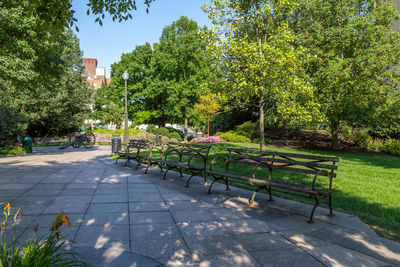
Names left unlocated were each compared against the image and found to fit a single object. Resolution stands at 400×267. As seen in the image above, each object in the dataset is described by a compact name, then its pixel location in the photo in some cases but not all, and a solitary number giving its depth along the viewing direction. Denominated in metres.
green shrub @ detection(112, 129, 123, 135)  27.66
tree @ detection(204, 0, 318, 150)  10.23
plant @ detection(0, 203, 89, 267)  1.78
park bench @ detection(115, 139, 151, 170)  9.37
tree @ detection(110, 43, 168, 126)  31.95
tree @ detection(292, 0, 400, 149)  16.31
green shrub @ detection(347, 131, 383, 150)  18.78
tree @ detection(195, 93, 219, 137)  26.73
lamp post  13.68
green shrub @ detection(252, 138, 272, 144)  22.48
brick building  77.00
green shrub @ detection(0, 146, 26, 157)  13.46
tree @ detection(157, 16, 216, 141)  30.34
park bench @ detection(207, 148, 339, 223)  4.28
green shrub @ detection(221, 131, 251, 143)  23.02
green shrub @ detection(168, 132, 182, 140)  28.32
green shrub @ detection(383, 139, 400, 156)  16.50
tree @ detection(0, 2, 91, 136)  10.26
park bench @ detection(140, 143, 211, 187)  6.58
